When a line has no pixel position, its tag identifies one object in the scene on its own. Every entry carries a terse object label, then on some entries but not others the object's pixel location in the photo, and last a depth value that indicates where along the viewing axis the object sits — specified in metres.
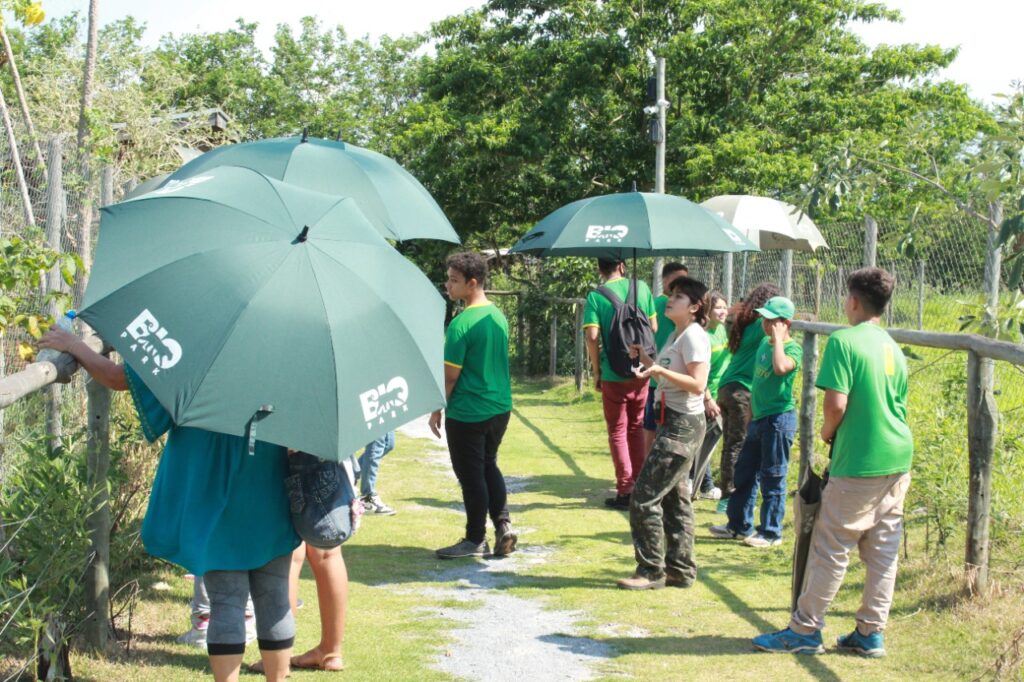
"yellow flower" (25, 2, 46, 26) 5.68
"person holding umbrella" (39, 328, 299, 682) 3.80
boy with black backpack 8.38
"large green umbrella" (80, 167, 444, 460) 3.26
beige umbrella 10.01
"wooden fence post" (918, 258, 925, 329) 8.59
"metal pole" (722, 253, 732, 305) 11.65
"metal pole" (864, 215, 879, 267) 8.58
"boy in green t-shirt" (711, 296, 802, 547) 7.64
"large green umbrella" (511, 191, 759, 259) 7.49
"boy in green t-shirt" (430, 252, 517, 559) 7.14
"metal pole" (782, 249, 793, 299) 10.30
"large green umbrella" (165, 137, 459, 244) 5.96
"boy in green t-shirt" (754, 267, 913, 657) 5.22
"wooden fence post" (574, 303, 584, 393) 17.33
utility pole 13.84
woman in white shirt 6.32
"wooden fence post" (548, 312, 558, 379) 18.92
